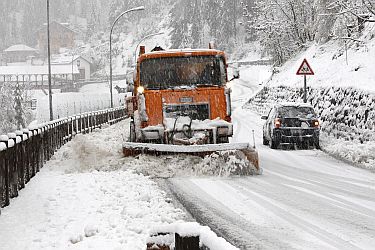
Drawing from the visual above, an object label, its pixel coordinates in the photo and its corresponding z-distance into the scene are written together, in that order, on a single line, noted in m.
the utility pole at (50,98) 28.14
